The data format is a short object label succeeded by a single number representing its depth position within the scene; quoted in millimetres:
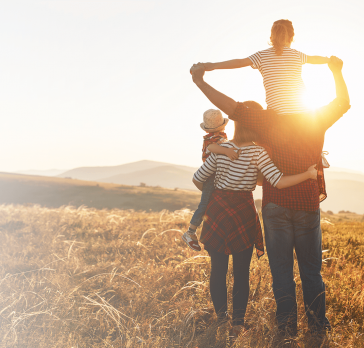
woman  2799
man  2514
